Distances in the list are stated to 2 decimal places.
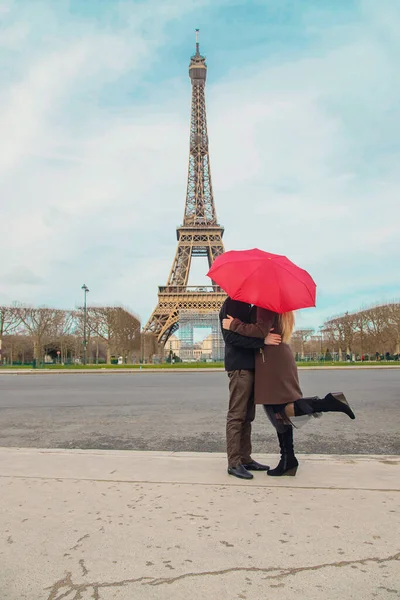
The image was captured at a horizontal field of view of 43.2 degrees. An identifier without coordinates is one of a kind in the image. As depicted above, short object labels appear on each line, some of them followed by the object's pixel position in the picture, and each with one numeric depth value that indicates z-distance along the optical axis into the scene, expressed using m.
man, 3.51
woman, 3.42
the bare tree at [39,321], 47.97
